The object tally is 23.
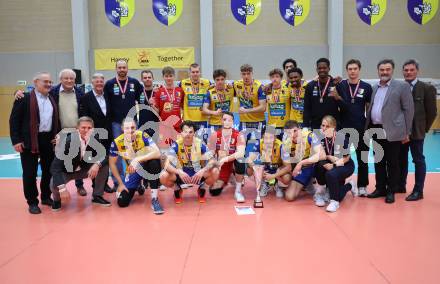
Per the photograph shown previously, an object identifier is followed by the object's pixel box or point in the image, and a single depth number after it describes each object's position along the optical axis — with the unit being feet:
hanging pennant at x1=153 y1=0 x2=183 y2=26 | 49.75
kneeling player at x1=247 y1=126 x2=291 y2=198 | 18.45
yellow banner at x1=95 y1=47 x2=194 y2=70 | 49.70
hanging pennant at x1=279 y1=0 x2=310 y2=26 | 48.85
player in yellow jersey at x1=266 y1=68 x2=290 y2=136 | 20.24
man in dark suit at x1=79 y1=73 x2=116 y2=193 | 18.75
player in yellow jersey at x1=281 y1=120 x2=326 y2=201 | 17.66
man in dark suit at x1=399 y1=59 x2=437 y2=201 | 17.33
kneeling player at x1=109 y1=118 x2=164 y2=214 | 17.44
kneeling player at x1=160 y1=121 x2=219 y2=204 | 17.70
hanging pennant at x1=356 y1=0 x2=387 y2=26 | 48.83
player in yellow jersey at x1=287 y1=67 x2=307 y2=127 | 19.26
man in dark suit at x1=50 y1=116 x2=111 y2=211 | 16.79
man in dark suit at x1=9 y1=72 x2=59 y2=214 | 16.26
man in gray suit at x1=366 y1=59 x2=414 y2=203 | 16.58
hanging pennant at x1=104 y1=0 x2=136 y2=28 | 49.78
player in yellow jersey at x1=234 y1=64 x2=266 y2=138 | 20.84
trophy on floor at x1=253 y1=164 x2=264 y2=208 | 17.41
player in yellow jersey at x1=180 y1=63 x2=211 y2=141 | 21.49
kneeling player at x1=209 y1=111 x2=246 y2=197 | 18.60
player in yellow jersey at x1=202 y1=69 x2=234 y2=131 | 20.97
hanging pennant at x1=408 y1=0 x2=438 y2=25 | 48.75
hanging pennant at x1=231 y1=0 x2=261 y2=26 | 49.11
